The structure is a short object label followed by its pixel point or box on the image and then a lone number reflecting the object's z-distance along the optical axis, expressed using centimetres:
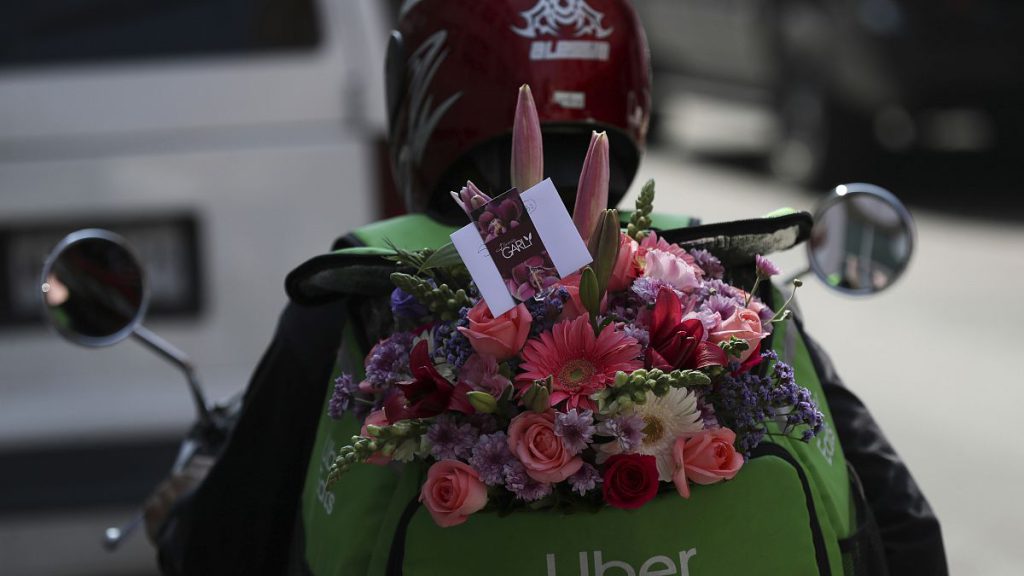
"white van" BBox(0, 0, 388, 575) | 423
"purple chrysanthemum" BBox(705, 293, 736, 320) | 243
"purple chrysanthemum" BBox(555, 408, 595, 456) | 234
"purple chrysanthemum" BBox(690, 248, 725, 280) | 250
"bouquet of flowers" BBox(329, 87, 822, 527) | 235
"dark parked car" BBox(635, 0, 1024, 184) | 1101
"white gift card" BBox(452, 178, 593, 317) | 237
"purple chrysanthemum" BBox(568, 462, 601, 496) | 236
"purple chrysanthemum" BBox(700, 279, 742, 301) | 246
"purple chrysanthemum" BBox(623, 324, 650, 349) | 238
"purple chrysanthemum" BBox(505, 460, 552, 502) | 235
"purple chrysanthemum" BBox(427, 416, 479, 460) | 238
